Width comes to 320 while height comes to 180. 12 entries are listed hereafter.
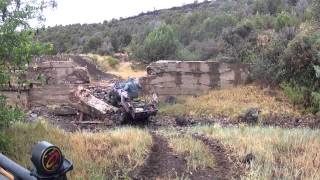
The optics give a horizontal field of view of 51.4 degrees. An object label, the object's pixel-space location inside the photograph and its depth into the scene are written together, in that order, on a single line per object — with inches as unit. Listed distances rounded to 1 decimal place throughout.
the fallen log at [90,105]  486.9
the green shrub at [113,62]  1172.0
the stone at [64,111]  533.6
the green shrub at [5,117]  217.2
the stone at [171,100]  583.2
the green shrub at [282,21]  796.8
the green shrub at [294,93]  526.9
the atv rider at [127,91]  464.0
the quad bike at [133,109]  440.6
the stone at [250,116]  488.8
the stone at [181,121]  478.4
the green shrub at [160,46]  984.2
